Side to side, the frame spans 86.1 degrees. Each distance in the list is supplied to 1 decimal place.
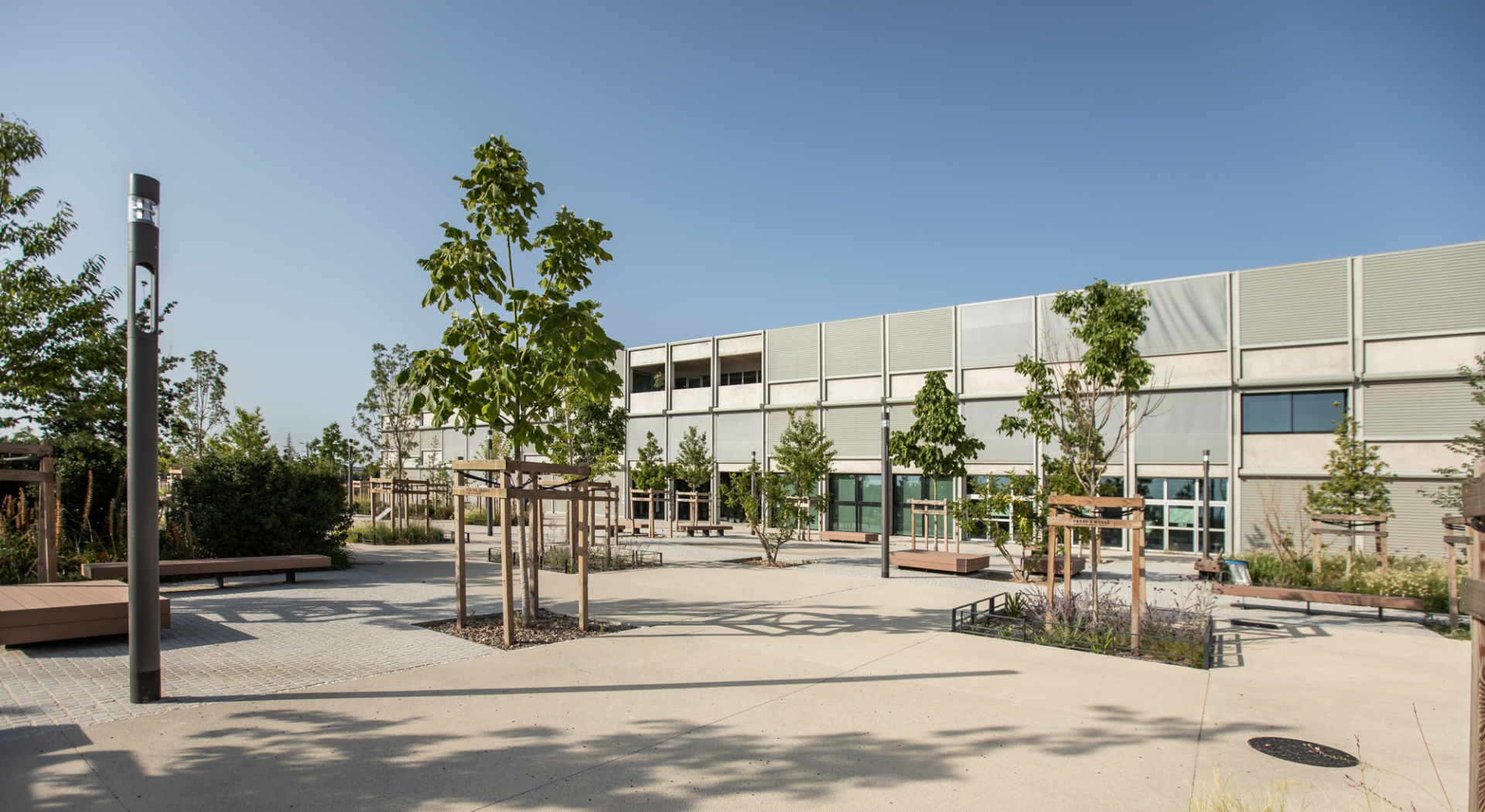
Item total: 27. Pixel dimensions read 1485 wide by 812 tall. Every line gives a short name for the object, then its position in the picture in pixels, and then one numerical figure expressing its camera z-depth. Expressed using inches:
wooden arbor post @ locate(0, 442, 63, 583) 405.7
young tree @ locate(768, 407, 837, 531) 854.9
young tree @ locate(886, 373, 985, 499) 723.4
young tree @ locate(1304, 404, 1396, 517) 717.9
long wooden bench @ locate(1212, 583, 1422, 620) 410.9
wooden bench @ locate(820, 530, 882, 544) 1086.4
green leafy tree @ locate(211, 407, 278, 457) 757.9
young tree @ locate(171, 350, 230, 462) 1748.3
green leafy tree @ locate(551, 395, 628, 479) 1170.6
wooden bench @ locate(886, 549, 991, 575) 655.8
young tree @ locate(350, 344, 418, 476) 1772.9
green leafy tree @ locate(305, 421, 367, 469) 1660.9
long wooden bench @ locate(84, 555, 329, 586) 442.3
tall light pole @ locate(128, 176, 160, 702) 233.8
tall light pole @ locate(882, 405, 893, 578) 639.8
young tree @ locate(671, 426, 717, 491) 1256.8
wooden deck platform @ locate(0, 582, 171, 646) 302.0
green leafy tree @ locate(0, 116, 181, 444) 561.0
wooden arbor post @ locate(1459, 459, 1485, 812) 106.5
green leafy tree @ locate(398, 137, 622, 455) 347.6
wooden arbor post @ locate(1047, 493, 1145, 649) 332.8
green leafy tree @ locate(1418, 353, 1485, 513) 701.9
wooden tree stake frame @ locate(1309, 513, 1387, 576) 541.3
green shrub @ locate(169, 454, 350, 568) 578.2
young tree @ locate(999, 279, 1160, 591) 460.1
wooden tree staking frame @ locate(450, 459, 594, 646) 339.9
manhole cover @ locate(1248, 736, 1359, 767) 210.7
